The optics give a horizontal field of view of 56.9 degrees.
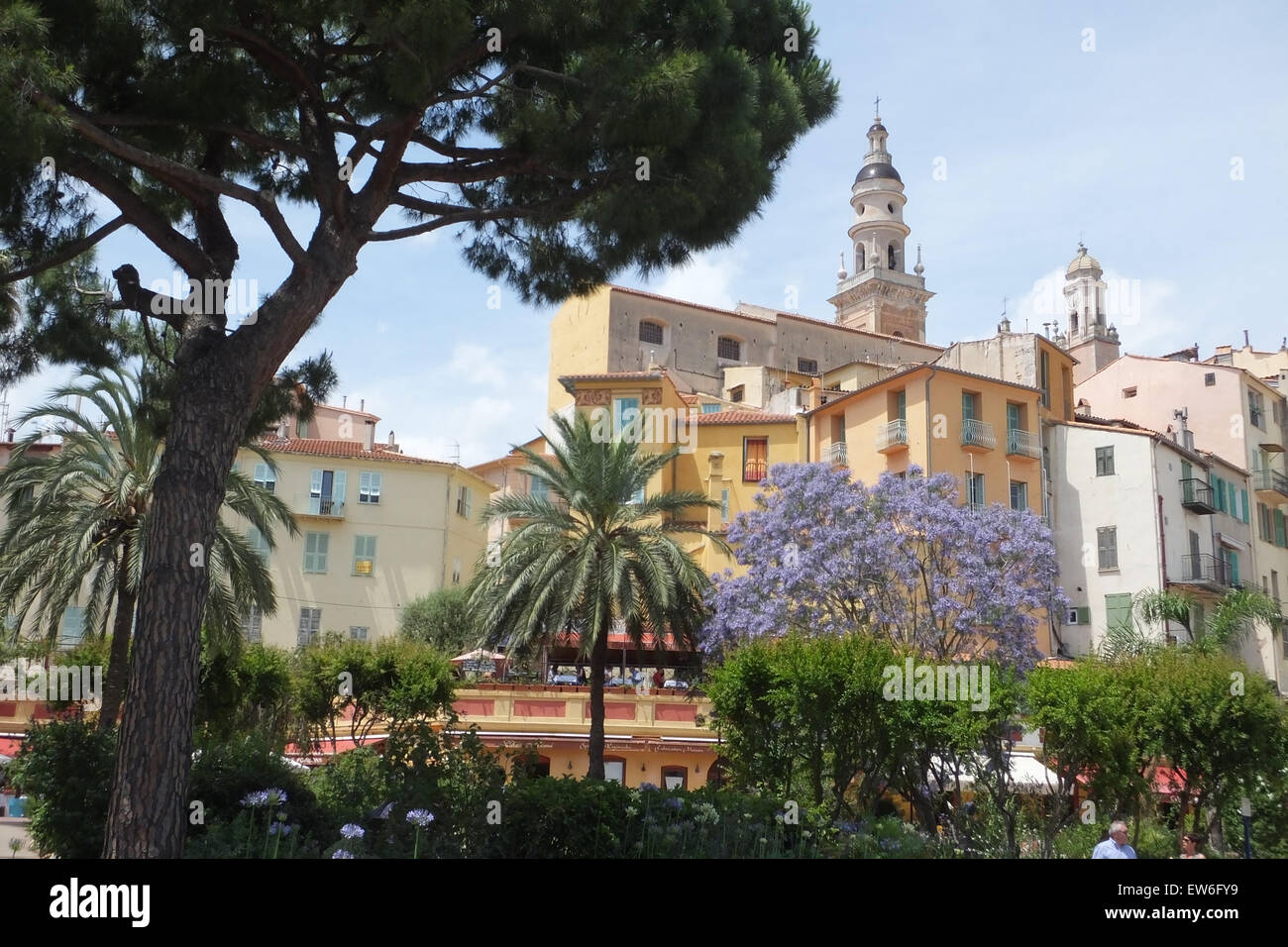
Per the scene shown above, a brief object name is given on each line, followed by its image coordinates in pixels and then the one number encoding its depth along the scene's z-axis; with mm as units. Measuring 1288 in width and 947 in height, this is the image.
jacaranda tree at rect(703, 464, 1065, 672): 31219
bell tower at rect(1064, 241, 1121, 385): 72125
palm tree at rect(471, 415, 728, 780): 25969
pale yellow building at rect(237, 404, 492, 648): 47062
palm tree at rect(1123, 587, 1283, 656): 27667
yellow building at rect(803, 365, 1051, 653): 40938
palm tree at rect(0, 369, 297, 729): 22297
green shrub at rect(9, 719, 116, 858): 12258
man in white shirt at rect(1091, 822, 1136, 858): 11969
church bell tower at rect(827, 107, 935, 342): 75062
